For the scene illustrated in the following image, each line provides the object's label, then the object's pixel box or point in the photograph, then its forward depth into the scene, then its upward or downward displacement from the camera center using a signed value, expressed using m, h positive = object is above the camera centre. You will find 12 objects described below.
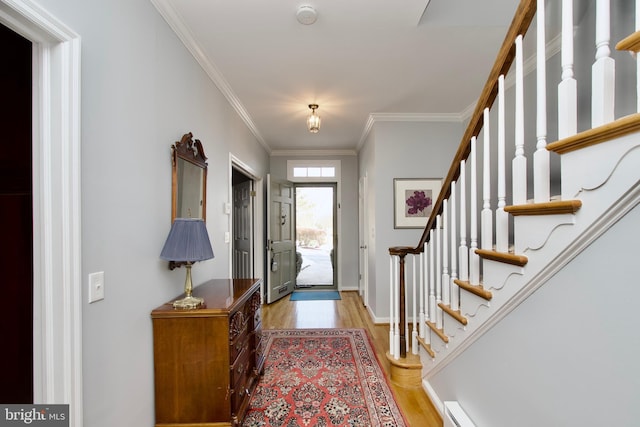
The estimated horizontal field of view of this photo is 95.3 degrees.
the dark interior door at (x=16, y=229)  1.11 -0.05
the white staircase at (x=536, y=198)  0.79 +0.05
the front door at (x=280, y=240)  4.51 -0.42
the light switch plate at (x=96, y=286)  1.18 -0.29
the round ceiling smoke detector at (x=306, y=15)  1.82 +1.27
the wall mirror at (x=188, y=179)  1.85 +0.25
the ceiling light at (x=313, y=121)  3.21 +1.03
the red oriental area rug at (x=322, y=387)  1.94 -1.35
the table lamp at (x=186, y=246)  1.58 -0.17
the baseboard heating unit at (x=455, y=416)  1.48 -1.07
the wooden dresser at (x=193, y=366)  1.59 -0.83
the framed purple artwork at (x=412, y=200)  3.69 +0.17
